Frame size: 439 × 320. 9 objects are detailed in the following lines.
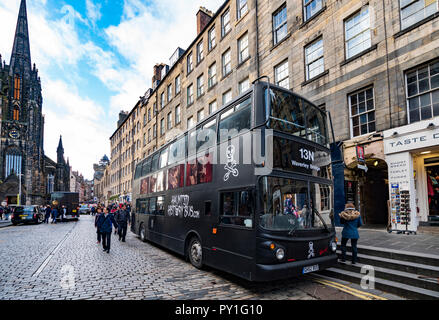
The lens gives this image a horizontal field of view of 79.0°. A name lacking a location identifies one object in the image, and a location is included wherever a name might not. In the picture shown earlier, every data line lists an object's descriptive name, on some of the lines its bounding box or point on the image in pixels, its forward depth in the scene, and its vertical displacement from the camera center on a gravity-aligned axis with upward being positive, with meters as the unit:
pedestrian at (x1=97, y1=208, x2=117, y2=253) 9.72 -1.26
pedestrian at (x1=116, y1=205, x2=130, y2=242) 12.80 -1.45
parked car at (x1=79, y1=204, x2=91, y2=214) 57.03 -3.87
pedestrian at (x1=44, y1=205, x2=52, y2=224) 26.48 -2.16
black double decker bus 5.18 +0.01
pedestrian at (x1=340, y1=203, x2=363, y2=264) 6.58 -0.98
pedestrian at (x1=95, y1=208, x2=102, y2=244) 10.20 -0.85
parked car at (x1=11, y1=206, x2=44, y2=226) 23.67 -2.11
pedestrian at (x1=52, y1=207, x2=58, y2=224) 26.62 -2.28
